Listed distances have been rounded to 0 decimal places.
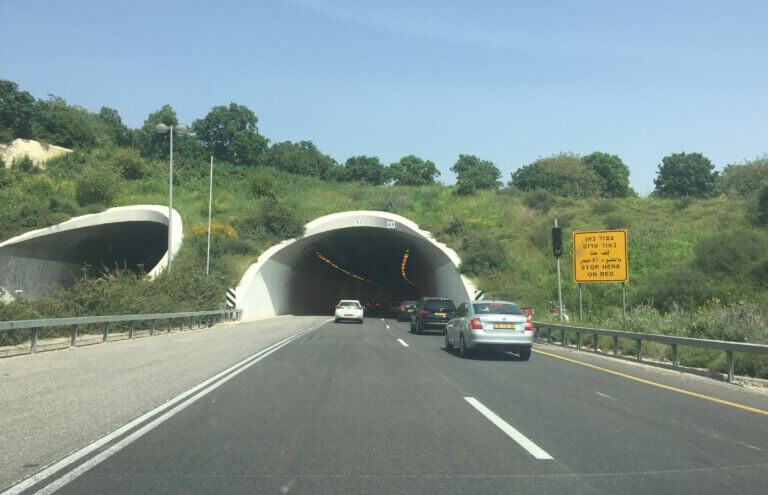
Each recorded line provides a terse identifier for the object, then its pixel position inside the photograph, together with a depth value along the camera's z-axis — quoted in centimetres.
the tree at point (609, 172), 10197
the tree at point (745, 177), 7125
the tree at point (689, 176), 9688
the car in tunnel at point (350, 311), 3675
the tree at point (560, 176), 8931
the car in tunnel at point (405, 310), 4341
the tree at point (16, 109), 7762
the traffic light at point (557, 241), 2603
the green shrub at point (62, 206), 4638
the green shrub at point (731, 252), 3216
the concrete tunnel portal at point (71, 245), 4325
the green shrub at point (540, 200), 5596
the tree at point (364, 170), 12025
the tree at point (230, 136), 9425
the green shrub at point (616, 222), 4666
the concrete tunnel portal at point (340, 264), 4388
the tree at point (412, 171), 12788
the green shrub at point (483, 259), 4103
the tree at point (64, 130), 8388
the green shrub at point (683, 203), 5137
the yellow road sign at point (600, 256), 2367
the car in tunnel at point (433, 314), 2738
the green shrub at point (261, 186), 6094
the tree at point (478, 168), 10626
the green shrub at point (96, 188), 5119
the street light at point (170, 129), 2959
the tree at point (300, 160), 10870
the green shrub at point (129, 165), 6706
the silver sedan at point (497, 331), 1587
